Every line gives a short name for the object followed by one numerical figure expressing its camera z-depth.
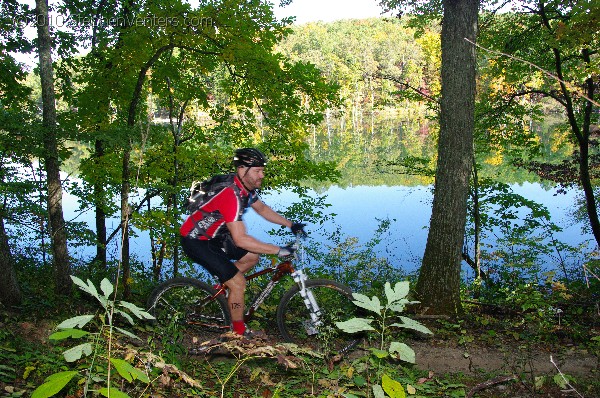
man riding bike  4.48
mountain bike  5.23
